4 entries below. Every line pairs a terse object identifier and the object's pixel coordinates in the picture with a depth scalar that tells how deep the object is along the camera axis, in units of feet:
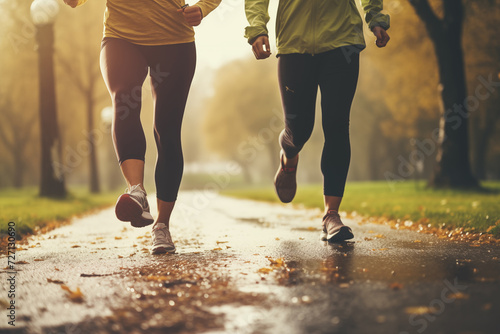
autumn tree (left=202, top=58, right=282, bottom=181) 131.03
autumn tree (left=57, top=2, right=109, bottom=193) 75.66
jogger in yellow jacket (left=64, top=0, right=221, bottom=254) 12.25
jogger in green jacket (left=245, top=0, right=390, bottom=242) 13.46
